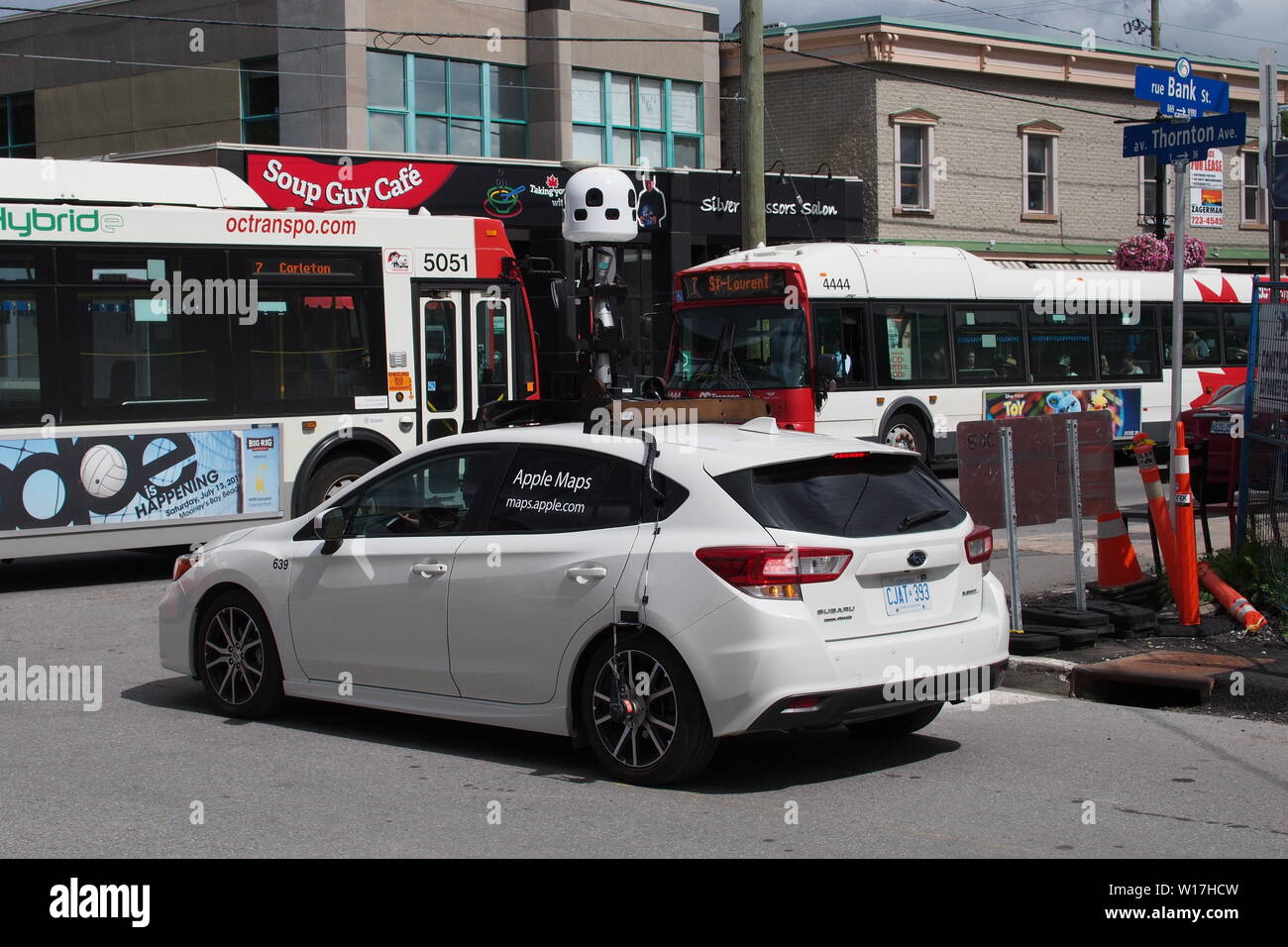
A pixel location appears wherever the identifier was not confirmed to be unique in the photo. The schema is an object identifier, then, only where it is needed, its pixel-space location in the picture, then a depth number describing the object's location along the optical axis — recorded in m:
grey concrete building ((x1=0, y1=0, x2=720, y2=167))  28.12
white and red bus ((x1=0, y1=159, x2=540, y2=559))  13.02
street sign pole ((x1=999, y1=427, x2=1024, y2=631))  9.83
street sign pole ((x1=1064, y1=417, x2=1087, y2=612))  10.10
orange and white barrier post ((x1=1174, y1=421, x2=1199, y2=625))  10.04
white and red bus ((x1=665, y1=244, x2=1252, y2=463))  21.28
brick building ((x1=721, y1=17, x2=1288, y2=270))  34.84
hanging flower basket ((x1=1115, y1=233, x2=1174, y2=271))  31.78
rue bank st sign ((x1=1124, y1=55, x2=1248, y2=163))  10.51
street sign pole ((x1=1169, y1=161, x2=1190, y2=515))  10.72
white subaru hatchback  6.54
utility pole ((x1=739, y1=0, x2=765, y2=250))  20.47
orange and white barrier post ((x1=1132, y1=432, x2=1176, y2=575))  10.34
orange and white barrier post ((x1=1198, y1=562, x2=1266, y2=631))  10.02
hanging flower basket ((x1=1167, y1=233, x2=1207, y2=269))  32.28
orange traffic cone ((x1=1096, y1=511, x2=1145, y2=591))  10.80
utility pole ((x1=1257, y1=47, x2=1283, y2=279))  10.91
